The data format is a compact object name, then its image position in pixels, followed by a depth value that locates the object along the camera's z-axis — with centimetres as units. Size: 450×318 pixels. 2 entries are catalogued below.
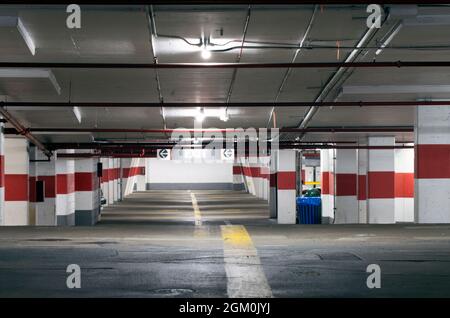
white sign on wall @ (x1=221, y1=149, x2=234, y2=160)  3293
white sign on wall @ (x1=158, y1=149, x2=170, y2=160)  3478
